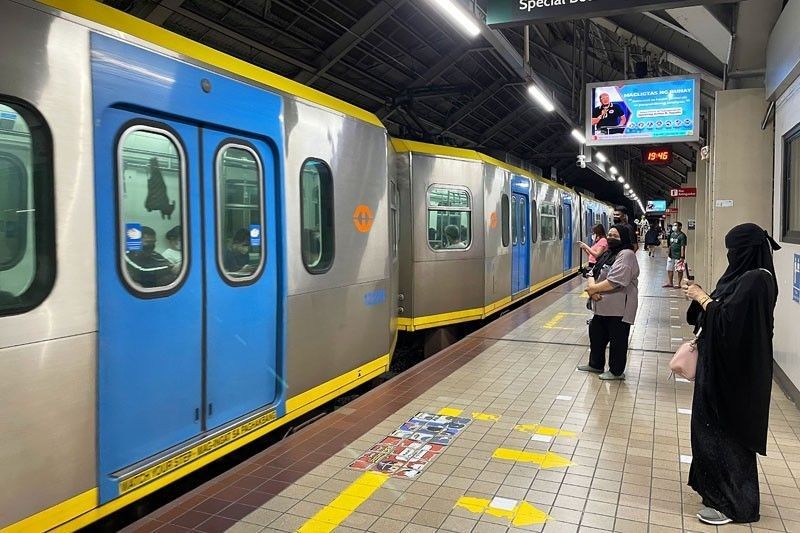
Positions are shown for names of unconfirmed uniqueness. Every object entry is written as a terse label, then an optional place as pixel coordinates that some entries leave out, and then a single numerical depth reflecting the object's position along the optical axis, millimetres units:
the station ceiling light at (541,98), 10450
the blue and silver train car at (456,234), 8188
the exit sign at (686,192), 21578
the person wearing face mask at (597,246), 8086
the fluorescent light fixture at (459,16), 5663
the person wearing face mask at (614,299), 6293
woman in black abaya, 3219
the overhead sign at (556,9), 4984
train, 2615
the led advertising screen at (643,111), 11266
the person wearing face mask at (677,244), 14633
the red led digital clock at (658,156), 19438
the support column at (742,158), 8312
